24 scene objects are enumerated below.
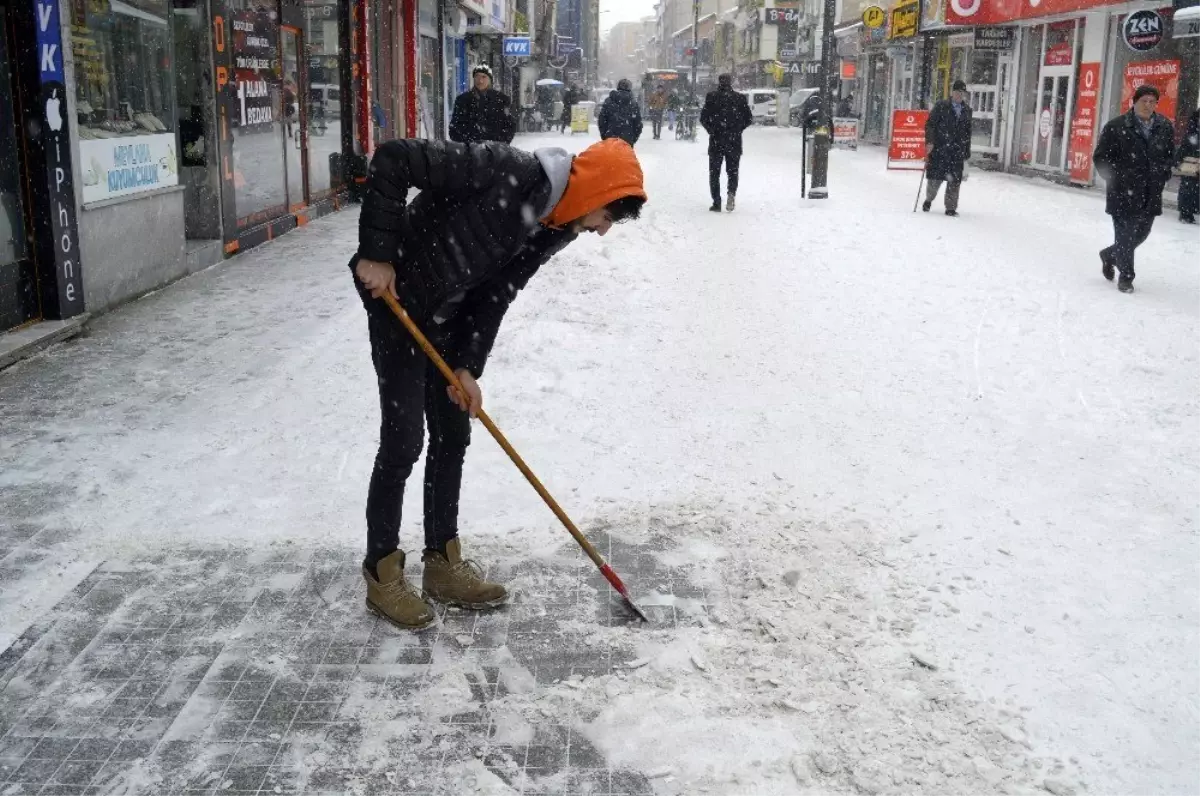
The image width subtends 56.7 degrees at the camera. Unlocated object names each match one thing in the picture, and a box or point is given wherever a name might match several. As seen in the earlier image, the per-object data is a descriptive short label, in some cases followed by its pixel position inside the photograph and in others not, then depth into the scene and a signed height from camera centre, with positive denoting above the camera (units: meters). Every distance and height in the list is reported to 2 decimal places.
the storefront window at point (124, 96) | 8.24 +0.29
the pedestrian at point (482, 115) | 13.75 +0.26
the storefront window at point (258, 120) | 11.43 +0.15
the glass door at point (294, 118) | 13.18 +0.20
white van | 55.94 +1.68
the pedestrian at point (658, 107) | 38.47 +1.08
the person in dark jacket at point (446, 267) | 3.27 -0.39
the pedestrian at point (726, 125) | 15.10 +0.20
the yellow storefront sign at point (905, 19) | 32.53 +3.59
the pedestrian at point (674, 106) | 40.53 +1.23
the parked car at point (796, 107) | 49.48 +1.49
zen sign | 17.97 +1.81
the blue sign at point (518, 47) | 33.41 +2.68
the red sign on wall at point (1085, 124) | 20.86 +0.36
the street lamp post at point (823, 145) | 16.92 -0.06
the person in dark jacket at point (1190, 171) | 15.05 -0.35
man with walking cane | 15.16 -0.04
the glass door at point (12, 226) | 7.31 -0.61
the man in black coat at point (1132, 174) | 9.76 -0.26
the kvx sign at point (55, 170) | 7.47 -0.25
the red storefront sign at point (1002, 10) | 21.72 +2.87
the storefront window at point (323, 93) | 14.28 +0.56
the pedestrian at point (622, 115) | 19.02 +0.39
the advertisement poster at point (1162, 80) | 17.95 +1.05
